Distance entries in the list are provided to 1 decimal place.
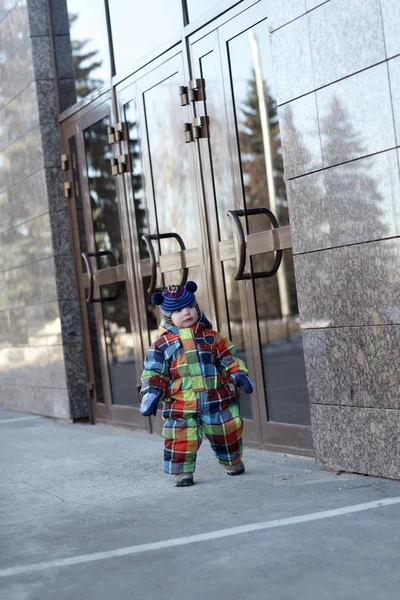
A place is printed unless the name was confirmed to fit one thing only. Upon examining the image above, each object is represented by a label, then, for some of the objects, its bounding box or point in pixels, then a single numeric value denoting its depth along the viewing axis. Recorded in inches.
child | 221.1
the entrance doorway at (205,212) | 245.0
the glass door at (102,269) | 328.8
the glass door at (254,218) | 242.1
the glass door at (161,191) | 278.7
